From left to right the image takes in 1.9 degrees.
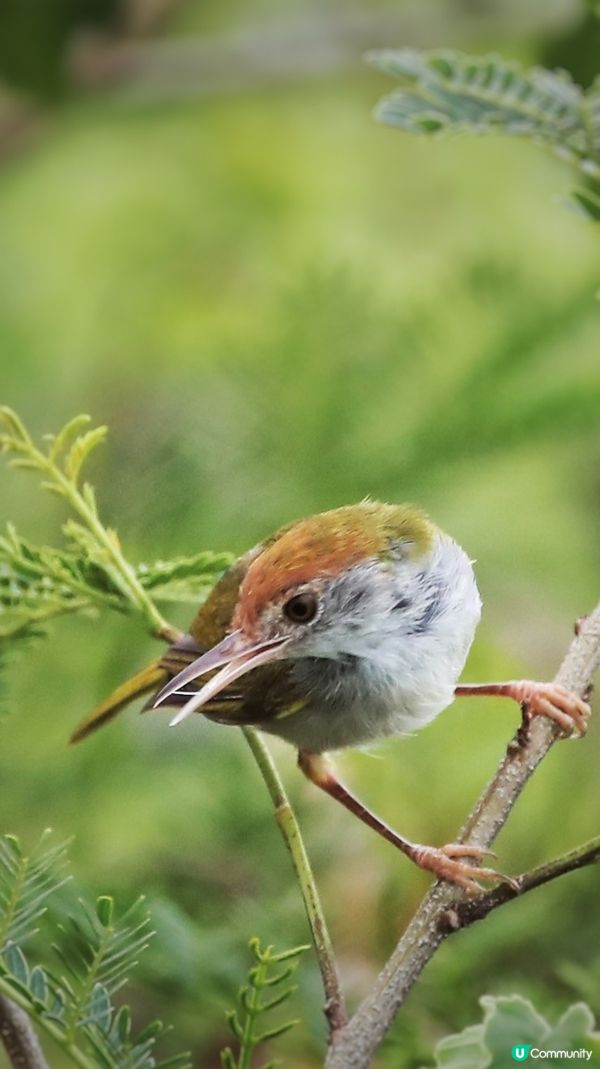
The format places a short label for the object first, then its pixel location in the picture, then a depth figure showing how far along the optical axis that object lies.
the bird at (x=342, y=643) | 2.05
